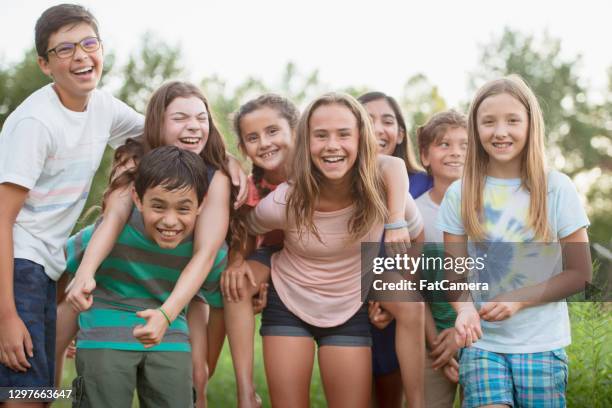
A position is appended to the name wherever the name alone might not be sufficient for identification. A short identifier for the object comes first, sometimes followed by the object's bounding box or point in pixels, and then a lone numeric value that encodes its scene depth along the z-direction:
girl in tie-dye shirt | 3.31
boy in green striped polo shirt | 3.36
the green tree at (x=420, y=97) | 20.09
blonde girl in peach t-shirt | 3.69
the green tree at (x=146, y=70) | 17.02
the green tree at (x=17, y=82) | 14.55
